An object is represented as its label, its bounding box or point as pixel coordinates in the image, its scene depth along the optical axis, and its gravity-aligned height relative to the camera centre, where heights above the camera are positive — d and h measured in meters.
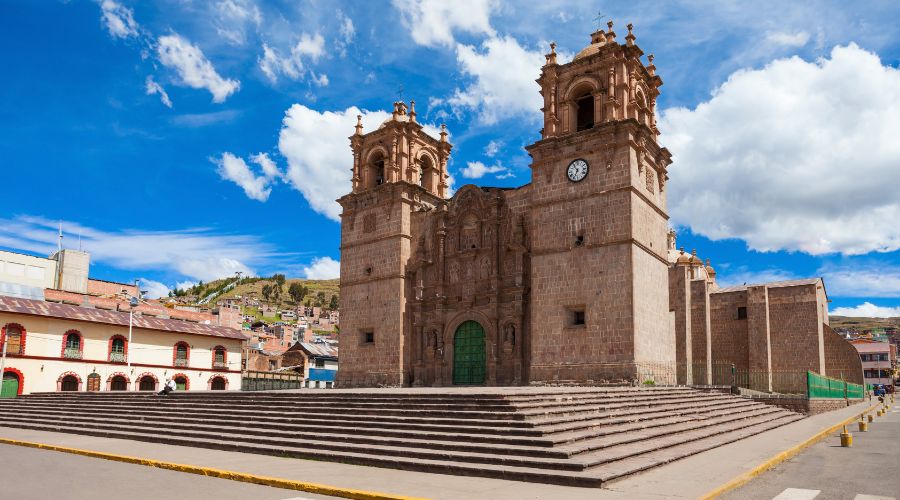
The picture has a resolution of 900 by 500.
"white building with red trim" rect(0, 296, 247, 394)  31.44 -0.58
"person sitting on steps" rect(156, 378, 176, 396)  21.70 -1.58
